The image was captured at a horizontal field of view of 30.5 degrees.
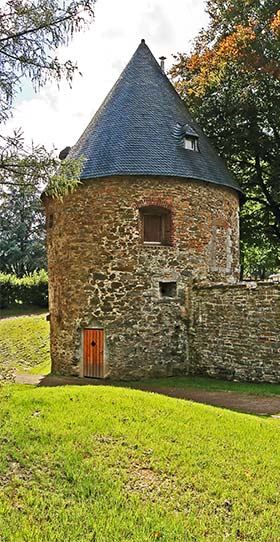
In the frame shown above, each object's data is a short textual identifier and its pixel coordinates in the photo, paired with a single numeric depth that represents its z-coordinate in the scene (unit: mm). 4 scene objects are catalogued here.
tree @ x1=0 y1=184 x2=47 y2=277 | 46000
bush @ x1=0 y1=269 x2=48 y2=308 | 34594
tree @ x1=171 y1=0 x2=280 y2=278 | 20328
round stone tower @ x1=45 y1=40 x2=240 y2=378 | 15320
